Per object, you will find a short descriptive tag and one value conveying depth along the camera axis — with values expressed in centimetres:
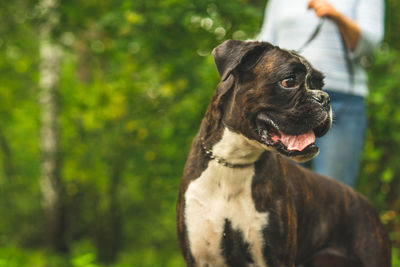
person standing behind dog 312
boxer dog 227
